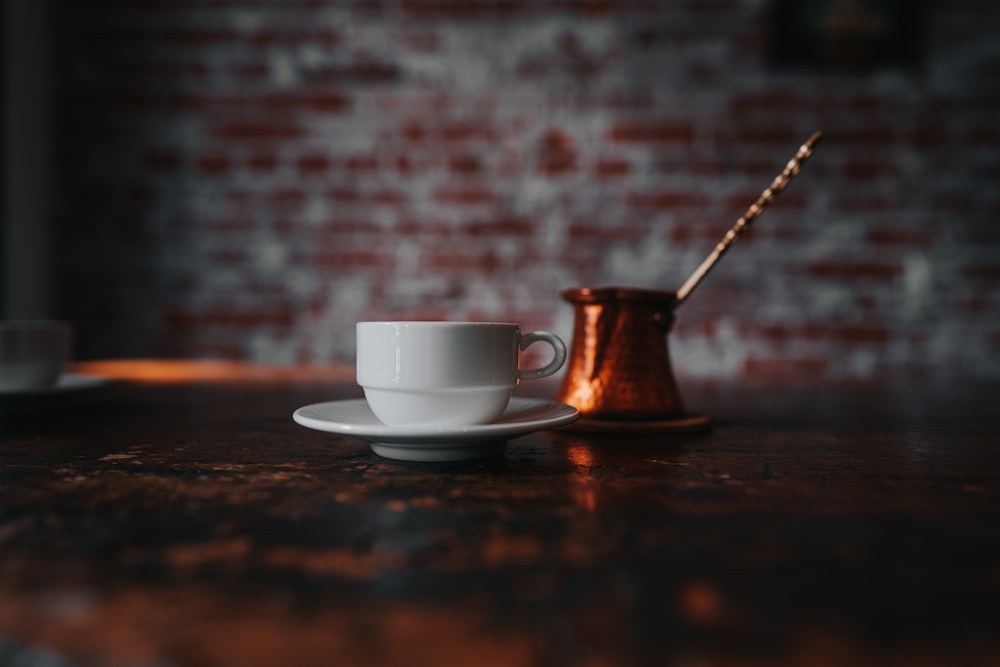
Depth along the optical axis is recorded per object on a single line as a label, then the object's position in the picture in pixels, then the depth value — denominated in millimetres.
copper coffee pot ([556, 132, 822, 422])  651
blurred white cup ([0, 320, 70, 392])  710
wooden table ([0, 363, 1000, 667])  233
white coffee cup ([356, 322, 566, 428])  501
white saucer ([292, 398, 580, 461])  446
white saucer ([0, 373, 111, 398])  687
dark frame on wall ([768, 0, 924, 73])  2252
